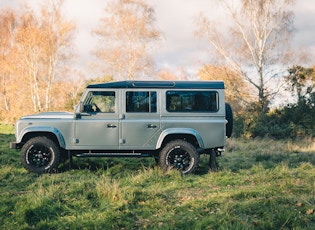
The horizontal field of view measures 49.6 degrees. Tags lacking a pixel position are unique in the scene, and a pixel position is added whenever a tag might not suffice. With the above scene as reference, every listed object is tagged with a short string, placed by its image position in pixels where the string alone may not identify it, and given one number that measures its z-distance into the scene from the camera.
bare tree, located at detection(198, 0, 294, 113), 19.50
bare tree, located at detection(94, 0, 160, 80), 26.31
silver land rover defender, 7.94
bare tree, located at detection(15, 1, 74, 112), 26.38
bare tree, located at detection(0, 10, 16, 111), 30.30
